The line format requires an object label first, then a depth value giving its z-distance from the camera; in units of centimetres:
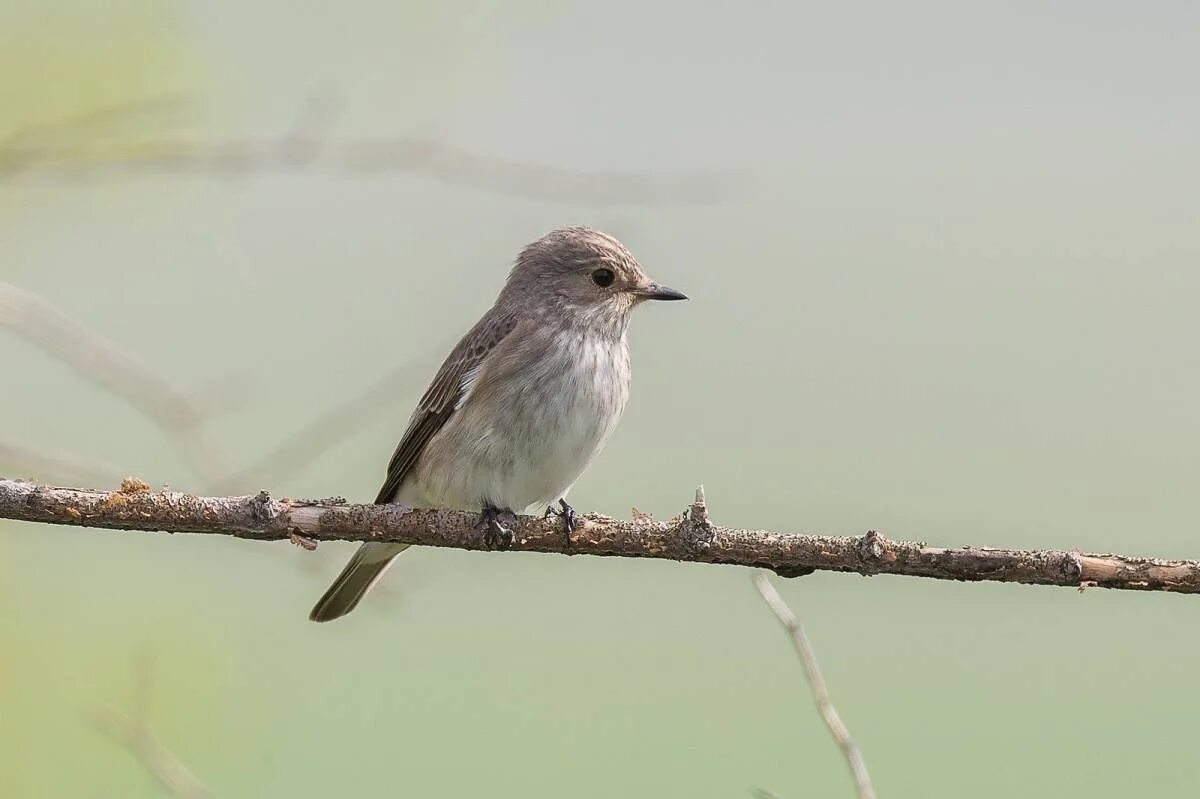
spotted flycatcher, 783
